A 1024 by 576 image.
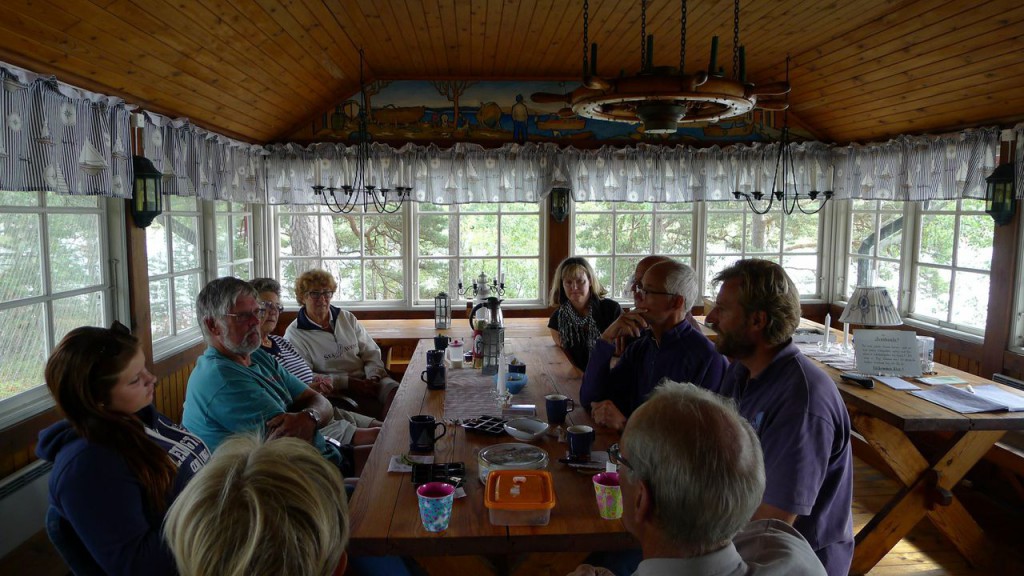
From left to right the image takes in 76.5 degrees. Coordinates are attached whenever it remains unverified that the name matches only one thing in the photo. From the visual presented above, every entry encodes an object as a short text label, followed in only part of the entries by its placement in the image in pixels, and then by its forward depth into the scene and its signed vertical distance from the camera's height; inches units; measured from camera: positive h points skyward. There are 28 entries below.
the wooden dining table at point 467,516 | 57.1 -26.1
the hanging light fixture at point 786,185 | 199.6 +16.9
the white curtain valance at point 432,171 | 195.3 +19.8
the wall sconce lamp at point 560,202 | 203.6 +10.9
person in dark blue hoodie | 51.9 -18.5
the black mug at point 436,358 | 109.0 -20.5
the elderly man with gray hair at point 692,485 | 37.9 -14.6
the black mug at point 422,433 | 75.4 -23.0
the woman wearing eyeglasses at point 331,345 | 139.3 -24.2
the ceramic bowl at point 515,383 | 101.1 -22.9
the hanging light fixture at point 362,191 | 190.5 +13.4
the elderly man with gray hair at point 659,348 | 87.4 -15.4
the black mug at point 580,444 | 72.5 -23.1
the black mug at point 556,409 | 85.7 -22.7
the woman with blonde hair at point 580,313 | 139.6 -16.6
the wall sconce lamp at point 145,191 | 127.4 +8.4
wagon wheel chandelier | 64.5 +15.2
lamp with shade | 127.8 -13.8
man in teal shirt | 84.3 -19.2
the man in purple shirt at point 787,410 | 55.9 -15.6
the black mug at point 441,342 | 129.6 -21.1
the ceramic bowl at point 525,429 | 79.1 -24.0
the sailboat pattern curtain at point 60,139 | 91.8 +15.0
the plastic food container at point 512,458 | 69.0 -24.3
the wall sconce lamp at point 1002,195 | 145.4 +10.2
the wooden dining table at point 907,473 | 106.2 -38.7
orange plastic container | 58.9 -24.4
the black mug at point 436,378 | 106.0 -23.1
